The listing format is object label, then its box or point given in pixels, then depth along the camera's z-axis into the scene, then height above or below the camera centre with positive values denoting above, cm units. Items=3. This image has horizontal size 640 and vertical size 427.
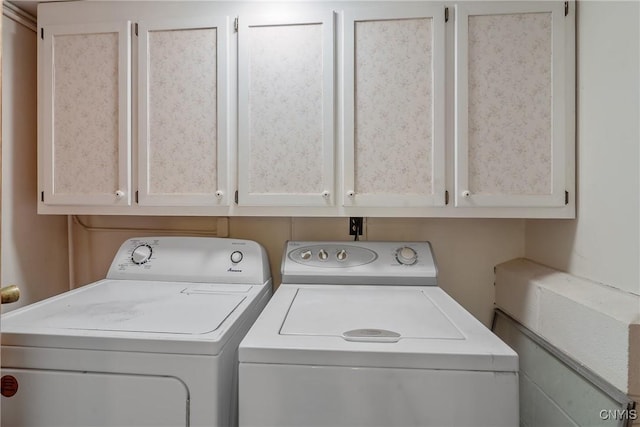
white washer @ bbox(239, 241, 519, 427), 84 -44
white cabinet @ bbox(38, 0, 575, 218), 137 +42
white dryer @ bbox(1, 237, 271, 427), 93 -46
